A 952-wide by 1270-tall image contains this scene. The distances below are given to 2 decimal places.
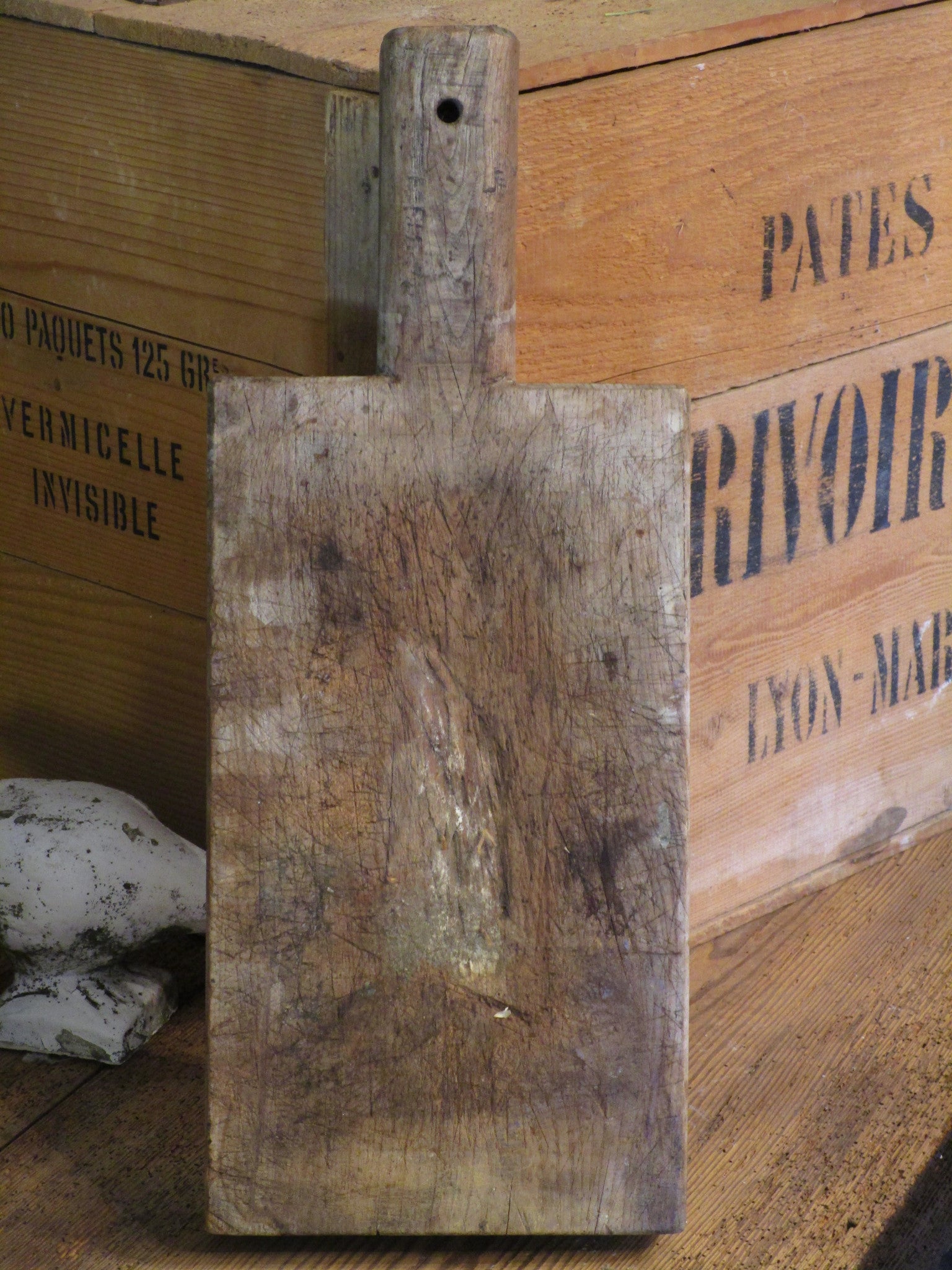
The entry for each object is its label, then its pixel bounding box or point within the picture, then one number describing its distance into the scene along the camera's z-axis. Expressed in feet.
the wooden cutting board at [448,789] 3.69
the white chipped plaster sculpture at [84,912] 4.46
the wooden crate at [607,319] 4.15
